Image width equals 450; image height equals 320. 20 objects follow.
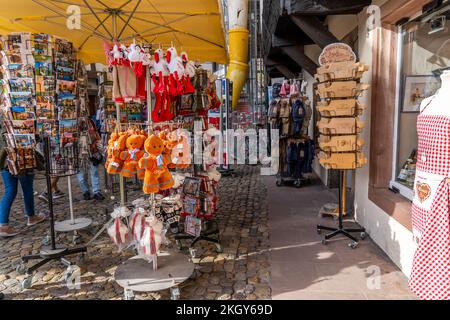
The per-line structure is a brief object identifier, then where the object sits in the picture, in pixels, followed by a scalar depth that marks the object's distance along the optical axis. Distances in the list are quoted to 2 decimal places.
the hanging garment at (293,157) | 6.50
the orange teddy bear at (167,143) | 2.82
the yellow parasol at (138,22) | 4.12
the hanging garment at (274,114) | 6.37
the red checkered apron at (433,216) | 1.80
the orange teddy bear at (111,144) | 2.76
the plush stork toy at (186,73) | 3.14
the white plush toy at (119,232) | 2.87
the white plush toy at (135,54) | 2.62
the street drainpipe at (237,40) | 9.02
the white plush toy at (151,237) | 2.65
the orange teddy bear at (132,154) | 2.68
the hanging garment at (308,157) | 6.51
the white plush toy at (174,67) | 2.87
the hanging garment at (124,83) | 2.78
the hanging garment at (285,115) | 6.24
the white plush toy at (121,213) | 3.01
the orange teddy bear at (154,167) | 2.66
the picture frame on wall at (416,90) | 2.99
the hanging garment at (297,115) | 6.13
